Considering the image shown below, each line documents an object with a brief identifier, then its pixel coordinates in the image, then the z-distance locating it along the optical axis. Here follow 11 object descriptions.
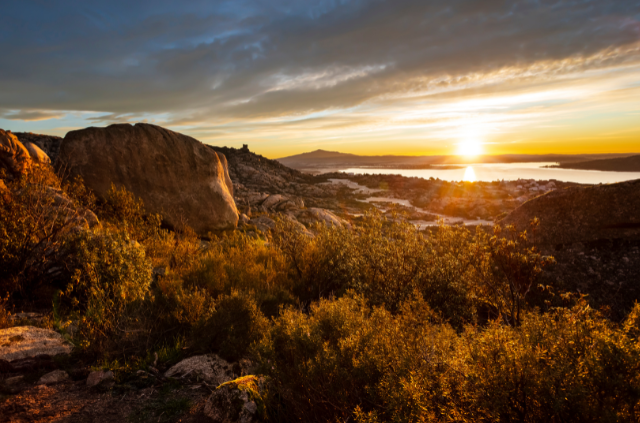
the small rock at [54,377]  3.89
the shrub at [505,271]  4.46
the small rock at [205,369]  4.20
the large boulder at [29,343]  4.12
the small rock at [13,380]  3.73
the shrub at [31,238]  5.57
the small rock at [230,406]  3.18
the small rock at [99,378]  3.95
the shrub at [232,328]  4.71
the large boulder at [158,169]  10.79
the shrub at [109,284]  4.65
